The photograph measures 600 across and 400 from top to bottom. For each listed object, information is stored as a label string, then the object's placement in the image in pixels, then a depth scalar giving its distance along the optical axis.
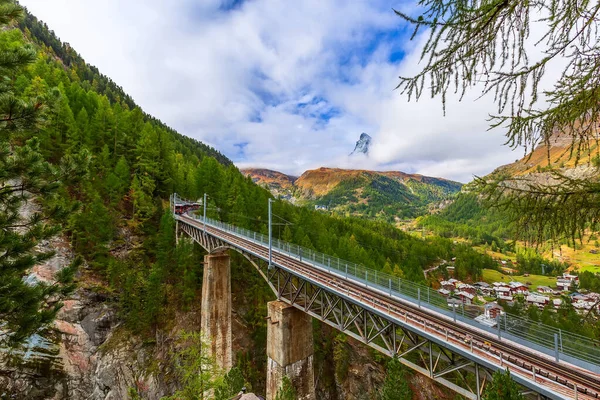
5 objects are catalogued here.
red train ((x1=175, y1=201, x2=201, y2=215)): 45.97
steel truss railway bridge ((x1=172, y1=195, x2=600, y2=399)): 9.87
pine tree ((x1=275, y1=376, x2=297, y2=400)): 16.89
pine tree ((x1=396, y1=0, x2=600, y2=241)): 3.89
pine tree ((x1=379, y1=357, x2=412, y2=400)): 17.17
